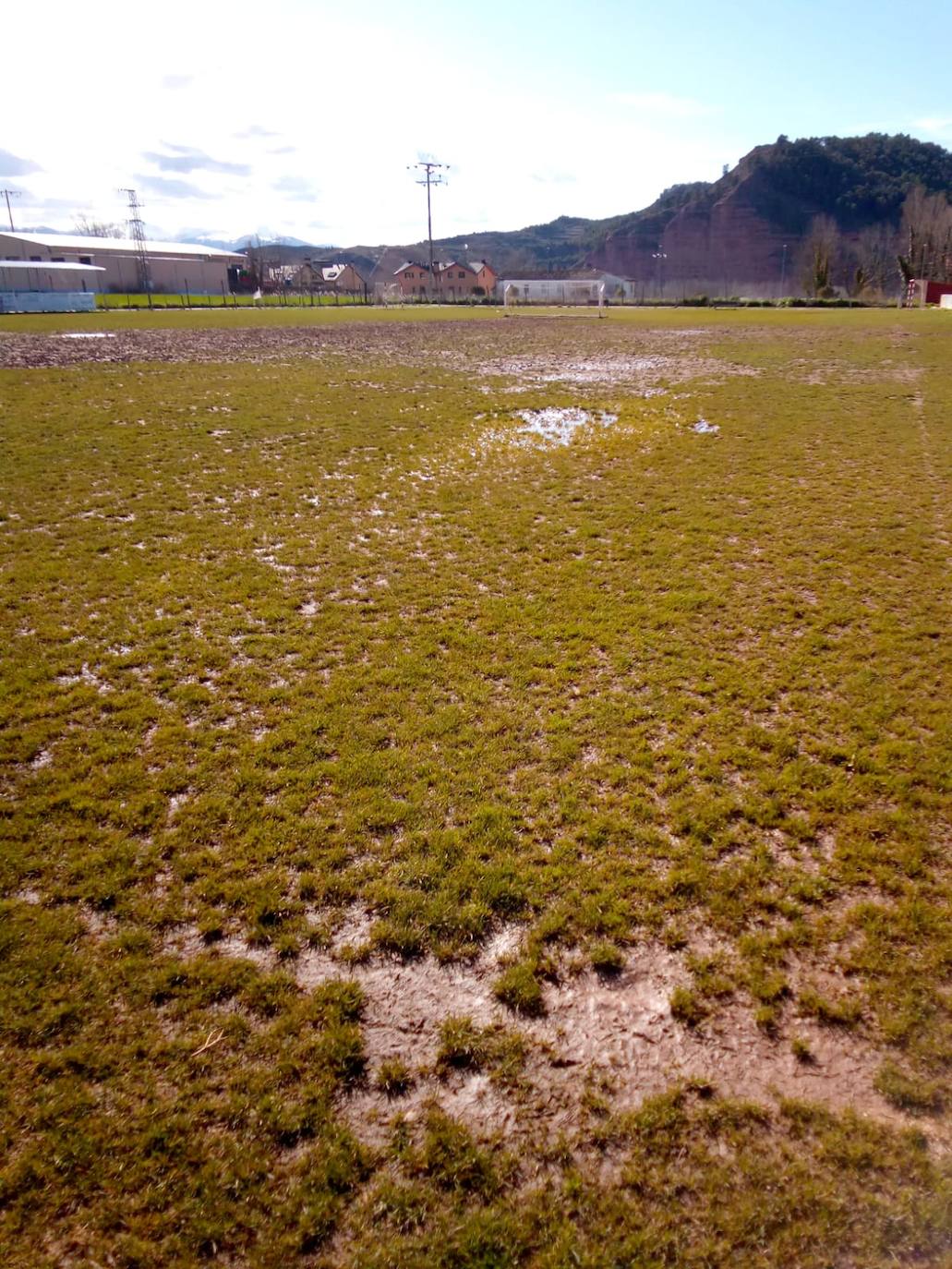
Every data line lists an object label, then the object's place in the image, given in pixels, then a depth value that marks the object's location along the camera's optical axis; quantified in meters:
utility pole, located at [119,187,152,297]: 101.19
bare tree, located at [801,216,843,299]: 90.19
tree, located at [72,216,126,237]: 147.88
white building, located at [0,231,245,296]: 101.94
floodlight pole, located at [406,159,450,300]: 89.88
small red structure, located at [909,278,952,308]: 70.69
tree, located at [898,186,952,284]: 91.75
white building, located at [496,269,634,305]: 114.19
